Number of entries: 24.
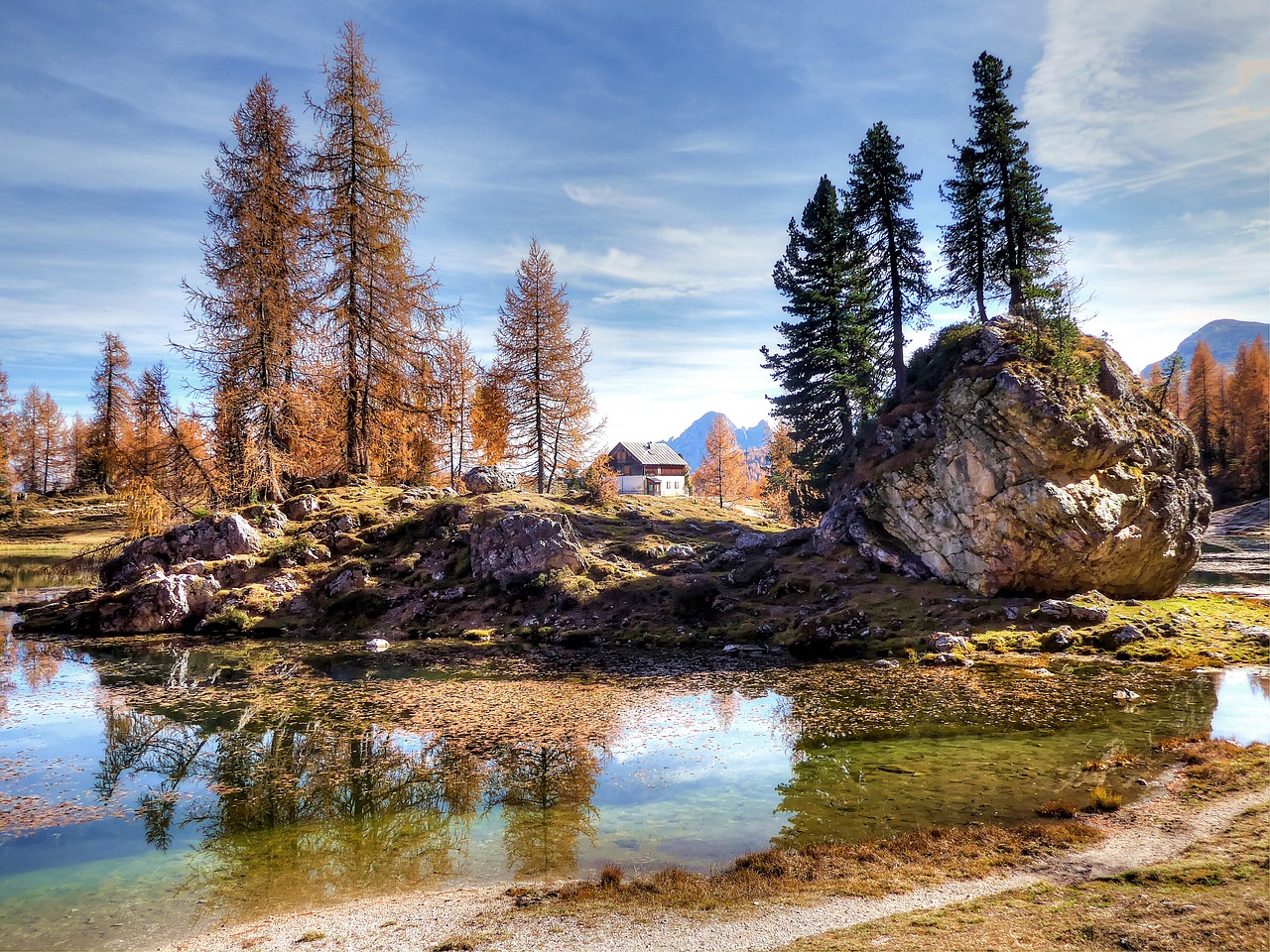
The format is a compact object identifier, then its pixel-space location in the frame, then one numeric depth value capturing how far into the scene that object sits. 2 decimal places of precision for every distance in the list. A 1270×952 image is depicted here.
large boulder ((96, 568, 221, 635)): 29.41
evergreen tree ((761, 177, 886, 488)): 37.97
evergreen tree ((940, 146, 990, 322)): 35.31
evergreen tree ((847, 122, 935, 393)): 36.19
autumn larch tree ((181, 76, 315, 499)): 34.62
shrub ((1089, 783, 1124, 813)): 10.88
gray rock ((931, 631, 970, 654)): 23.17
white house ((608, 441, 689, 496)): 91.90
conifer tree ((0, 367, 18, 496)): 71.62
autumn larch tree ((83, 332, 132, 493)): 68.81
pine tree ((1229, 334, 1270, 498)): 72.07
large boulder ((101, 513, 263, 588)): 32.97
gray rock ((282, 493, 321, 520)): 36.38
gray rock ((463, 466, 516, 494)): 39.62
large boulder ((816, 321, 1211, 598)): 26.16
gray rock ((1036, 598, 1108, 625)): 24.27
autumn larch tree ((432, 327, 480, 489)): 42.50
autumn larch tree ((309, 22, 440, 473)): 37.53
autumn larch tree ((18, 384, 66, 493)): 84.06
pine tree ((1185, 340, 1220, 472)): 80.00
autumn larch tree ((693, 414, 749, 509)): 72.56
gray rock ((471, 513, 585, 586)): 32.84
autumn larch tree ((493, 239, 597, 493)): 45.34
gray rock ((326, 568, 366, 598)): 32.16
